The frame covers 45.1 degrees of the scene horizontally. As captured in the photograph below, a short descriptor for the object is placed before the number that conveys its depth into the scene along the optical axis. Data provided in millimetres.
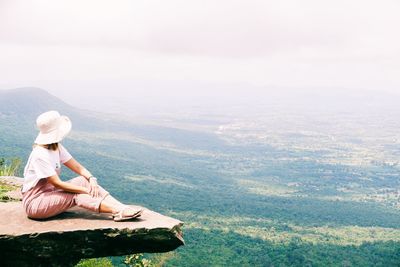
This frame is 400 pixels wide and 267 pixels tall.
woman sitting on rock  8703
